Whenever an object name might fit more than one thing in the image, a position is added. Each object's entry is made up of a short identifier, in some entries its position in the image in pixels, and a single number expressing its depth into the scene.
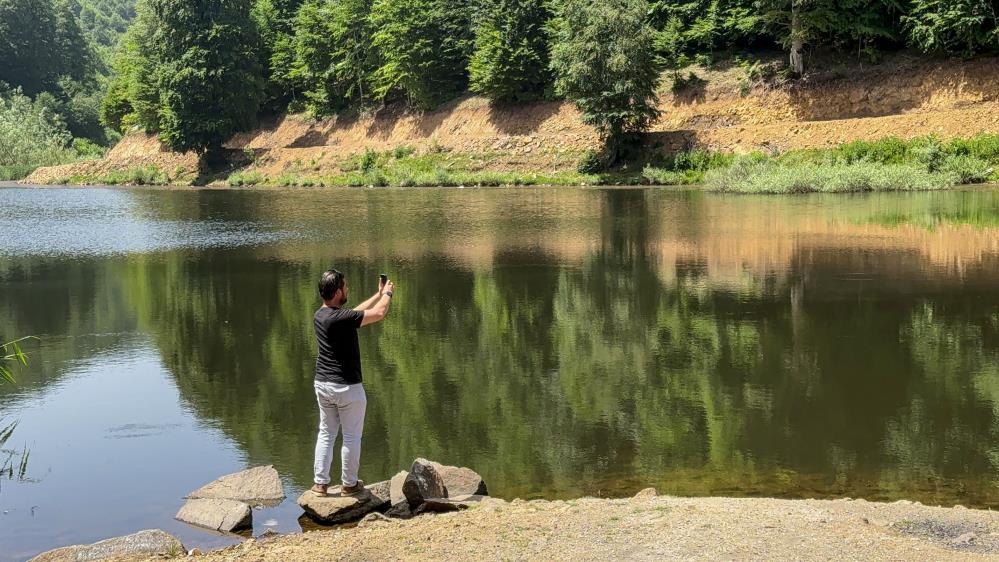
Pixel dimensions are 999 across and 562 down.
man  8.59
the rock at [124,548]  7.45
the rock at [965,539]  6.66
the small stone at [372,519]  8.10
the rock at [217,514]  8.24
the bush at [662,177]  51.28
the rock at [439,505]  8.15
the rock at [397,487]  8.47
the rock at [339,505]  8.23
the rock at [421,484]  8.24
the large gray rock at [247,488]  8.84
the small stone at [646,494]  8.13
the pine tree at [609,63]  52.28
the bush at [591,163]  56.94
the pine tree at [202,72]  75.38
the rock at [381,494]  8.54
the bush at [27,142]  98.94
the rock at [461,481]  8.66
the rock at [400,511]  8.29
